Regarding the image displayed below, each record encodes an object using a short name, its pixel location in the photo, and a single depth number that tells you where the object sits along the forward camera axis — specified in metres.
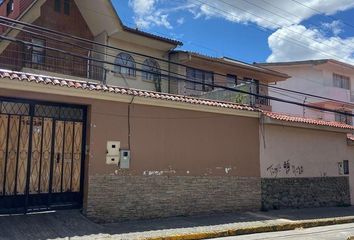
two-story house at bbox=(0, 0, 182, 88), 17.47
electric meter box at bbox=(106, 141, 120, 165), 10.96
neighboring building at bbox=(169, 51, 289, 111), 20.98
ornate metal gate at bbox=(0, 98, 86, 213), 9.85
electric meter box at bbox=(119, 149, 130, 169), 11.12
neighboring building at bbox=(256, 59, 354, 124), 31.53
